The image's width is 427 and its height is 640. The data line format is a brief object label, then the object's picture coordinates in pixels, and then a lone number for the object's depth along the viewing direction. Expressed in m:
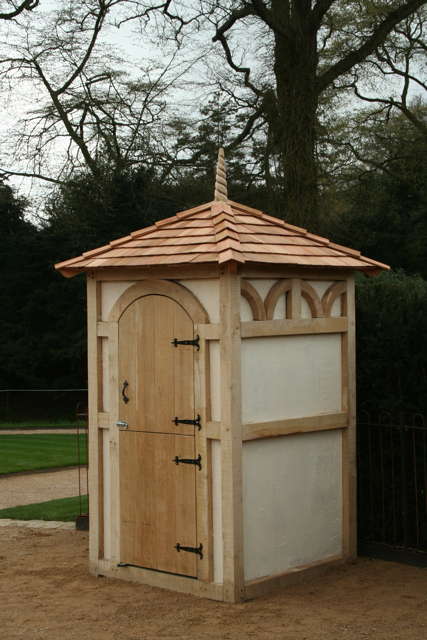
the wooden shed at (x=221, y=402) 7.23
